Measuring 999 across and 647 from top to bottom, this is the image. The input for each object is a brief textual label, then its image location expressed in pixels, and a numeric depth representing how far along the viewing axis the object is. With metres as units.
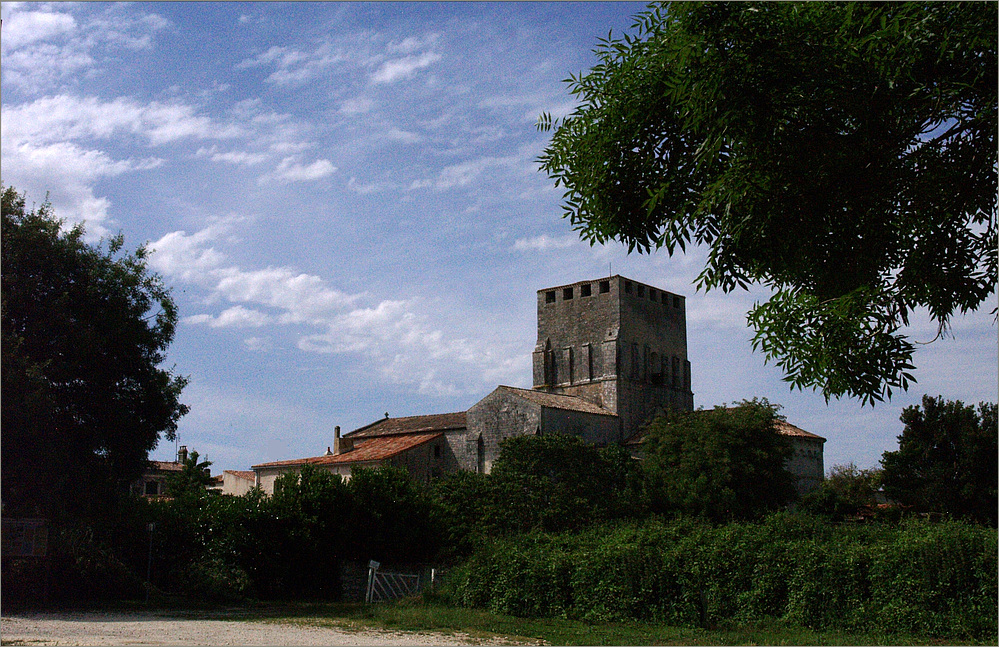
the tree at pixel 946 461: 43.69
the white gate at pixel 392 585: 26.12
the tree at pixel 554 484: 36.50
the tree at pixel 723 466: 41.06
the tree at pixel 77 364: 22.59
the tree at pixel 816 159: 7.11
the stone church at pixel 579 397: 51.72
